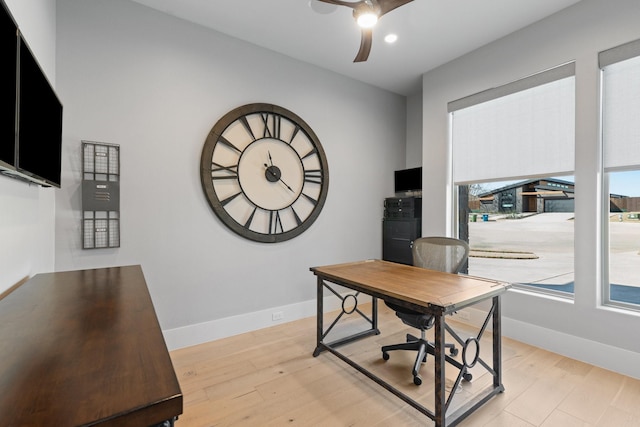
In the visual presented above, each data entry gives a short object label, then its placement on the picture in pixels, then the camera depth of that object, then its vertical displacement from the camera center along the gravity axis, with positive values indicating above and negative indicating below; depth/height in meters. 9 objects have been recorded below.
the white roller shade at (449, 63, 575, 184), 2.63 +0.83
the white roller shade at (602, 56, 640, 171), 2.25 +0.78
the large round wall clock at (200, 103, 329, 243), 2.89 +0.43
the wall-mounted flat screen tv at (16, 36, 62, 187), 1.20 +0.44
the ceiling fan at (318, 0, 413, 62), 1.89 +1.34
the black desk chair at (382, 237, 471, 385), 2.12 -0.46
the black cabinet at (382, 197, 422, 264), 3.82 -0.18
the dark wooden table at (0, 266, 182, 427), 0.56 -0.37
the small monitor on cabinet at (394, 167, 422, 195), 3.96 +0.45
